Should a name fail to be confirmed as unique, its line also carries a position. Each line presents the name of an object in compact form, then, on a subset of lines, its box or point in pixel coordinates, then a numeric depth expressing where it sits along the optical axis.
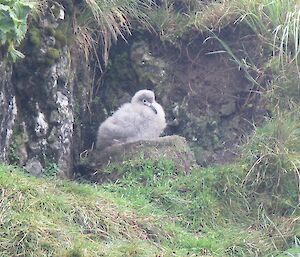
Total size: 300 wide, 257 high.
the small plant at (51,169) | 15.39
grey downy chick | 16.86
